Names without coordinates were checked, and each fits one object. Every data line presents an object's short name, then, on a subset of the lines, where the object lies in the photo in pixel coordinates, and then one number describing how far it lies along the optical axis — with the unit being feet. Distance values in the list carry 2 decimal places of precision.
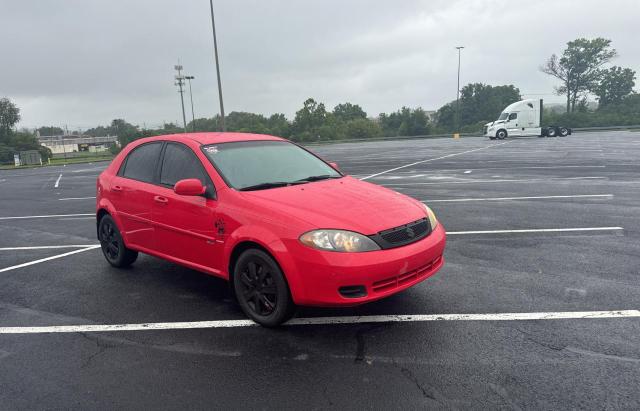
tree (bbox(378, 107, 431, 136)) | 231.30
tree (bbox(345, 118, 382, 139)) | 277.23
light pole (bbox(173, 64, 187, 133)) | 161.99
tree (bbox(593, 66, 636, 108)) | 223.92
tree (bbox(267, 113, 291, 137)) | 276.21
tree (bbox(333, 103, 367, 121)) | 374.84
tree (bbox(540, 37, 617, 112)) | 225.15
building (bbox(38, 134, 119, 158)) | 427.33
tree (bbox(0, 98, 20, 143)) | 274.16
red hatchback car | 11.14
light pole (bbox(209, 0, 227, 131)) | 82.58
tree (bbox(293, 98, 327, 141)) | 283.30
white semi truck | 121.49
